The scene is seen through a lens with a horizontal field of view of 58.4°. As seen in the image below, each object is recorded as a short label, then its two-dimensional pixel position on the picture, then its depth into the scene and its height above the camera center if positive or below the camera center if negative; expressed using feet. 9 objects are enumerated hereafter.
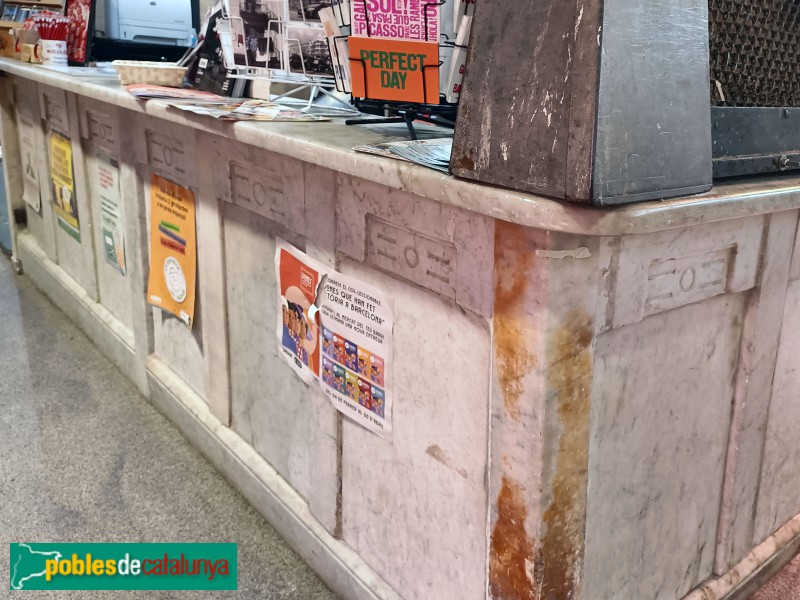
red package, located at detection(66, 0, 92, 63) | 8.57 +0.56
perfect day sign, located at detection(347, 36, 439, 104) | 3.32 +0.06
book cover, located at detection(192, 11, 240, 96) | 5.69 +0.09
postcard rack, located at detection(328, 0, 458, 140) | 3.31 -0.12
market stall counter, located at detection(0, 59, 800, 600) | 2.80 -1.36
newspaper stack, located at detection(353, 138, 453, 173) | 2.91 -0.29
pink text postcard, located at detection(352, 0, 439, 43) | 3.28 +0.28
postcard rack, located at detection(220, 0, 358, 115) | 4.60 +0.19
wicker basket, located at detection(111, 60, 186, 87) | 5.92 +0.04
